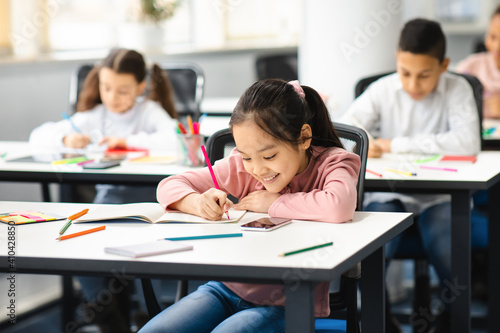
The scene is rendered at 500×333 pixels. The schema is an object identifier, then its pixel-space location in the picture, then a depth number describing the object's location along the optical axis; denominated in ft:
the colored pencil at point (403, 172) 7.45
